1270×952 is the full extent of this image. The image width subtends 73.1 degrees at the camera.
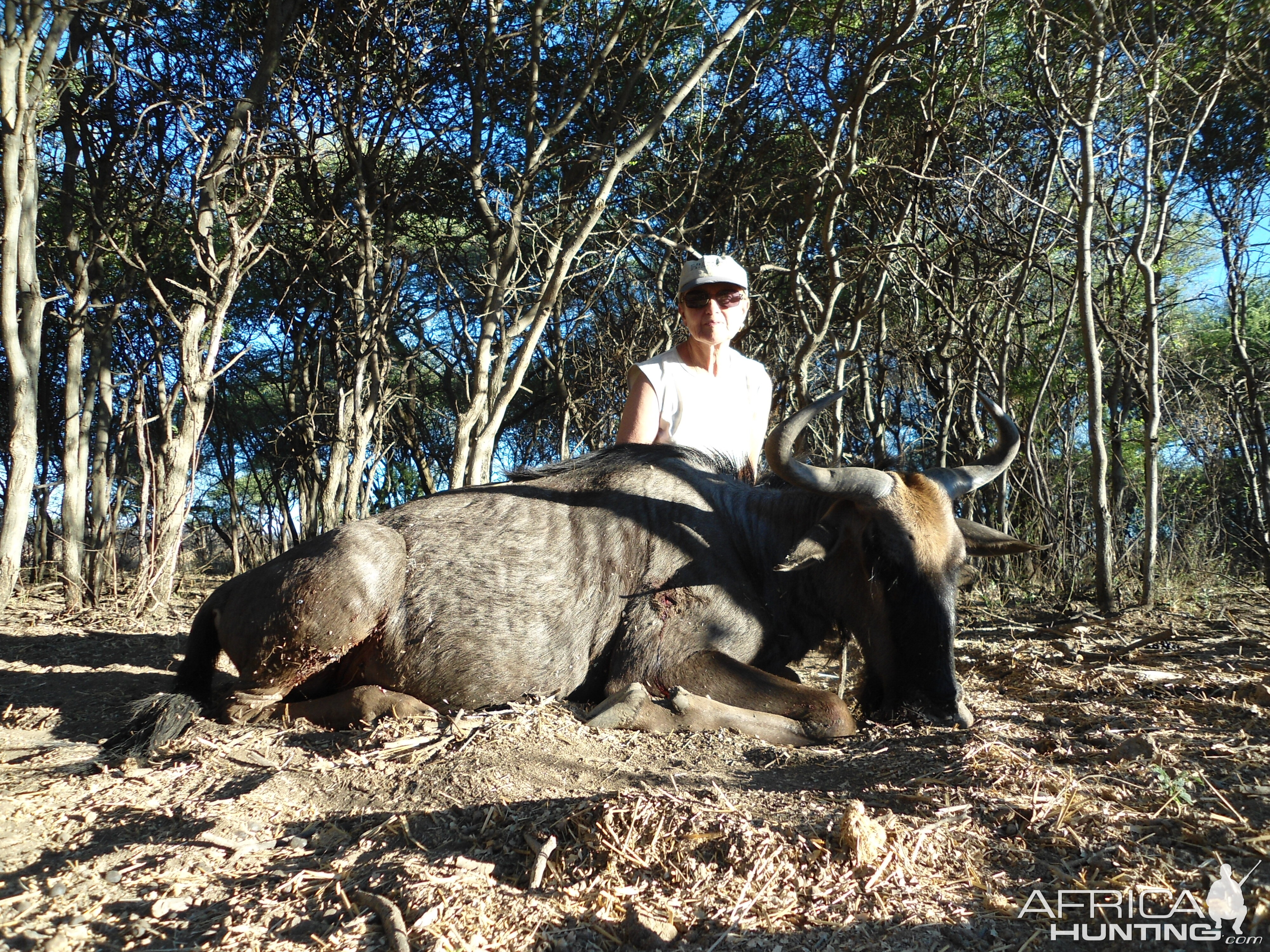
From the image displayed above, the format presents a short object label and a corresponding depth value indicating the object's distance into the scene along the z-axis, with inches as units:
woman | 215.6
